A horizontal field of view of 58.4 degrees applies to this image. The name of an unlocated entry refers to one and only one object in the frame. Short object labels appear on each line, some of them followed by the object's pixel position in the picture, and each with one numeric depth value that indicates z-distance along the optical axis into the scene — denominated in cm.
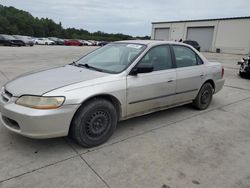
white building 3081
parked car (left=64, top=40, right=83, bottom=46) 4283
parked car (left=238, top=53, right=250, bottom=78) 915
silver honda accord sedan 269
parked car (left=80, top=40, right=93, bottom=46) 4503
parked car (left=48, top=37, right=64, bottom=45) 4173
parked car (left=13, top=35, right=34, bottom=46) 2809
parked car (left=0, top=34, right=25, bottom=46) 2641
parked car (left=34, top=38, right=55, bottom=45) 3911
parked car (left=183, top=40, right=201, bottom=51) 2573
